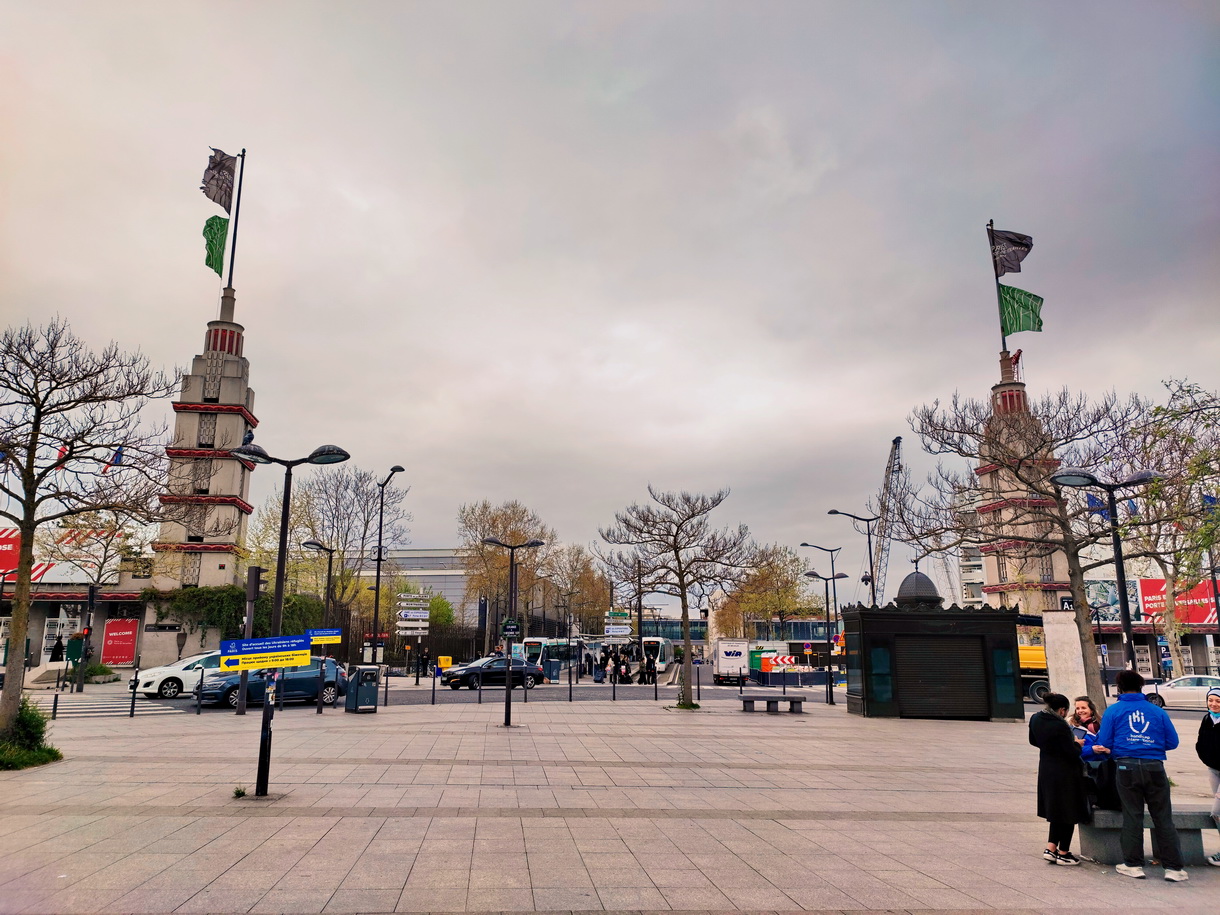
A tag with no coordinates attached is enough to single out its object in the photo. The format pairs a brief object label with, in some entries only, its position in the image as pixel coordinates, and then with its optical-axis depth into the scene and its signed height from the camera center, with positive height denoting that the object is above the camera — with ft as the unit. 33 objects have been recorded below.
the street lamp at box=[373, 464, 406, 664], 104.67 +18.54
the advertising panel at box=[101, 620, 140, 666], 146.00 -5.02
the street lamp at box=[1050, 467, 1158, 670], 45.01 +7.51
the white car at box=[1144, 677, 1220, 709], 101.14 -9.31
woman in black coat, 26.81 -5.44
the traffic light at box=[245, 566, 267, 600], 42.00 +1.65
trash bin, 77.20 -7.21
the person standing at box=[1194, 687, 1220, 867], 28.33 -4.39
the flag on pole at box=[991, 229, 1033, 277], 92.99 +41.83
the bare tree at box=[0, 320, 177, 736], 46.19 +10.17
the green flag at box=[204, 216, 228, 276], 164.96 +75.89
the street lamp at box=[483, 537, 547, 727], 65.38 -6.36
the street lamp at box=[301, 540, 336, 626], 113.21 +2.41
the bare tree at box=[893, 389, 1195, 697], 62.39 +13.47
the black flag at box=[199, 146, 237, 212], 161.79 +86.24
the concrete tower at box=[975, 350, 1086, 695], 62.75 +8.51
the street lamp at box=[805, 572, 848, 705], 100.27 -8.72
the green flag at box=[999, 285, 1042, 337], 89.81 +33.85
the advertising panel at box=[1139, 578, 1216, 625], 179.42 +3.28
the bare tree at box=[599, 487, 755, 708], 90.63 +7.55
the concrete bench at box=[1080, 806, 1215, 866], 26.94 -7.24
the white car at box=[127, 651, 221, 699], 89.81 -7.03
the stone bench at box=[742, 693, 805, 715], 83.46 -8.96
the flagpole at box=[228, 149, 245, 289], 166.71 +83.32
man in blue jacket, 25.59 -5.04
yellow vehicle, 105.29 -6.90
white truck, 147.23 -8.33
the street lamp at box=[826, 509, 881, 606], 104.62 +11.60
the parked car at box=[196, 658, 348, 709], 81.82 -7.27
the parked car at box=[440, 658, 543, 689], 116.16 -8.19
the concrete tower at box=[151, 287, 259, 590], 149.59 +30.24
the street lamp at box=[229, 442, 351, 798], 34.78 +4.06
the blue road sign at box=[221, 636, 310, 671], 36.65 -1.70
